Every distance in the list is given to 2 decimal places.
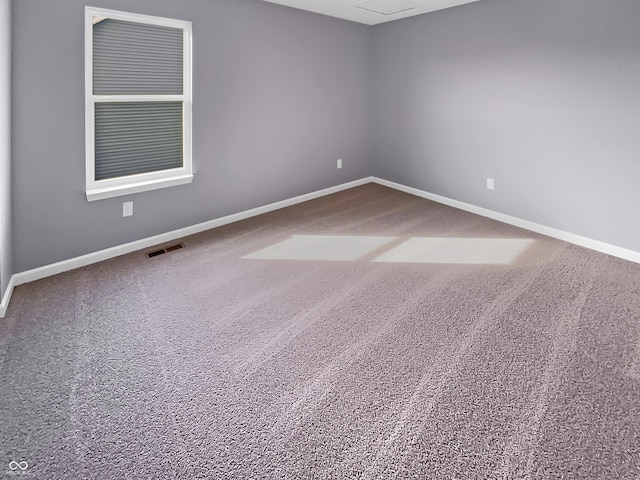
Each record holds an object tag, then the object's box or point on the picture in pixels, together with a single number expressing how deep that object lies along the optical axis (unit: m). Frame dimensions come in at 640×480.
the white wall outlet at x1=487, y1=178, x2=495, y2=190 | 4.59
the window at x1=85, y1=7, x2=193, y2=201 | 3.28
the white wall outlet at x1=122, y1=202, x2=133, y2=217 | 3.56
